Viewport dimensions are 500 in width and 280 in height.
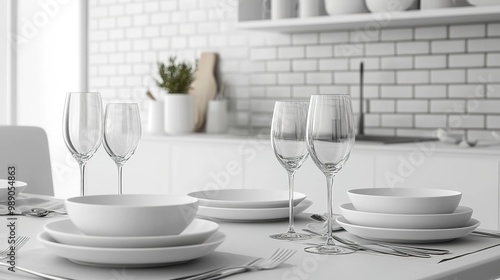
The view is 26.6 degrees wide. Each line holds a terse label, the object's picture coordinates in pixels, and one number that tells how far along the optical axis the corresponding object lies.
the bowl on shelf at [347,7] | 3.53
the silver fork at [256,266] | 1.35
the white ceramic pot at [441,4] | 3.26
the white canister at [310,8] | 3.63
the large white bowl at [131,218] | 1.39
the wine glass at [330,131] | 1.53
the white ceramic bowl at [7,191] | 2.06
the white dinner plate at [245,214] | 1.79
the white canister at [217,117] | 4.22
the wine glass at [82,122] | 1.85
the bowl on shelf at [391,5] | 3.37
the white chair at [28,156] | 2.60
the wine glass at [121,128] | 1.87
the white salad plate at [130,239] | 1.39
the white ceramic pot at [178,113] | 4.14
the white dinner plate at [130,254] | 1.36
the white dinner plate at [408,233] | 1.58
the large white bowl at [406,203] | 1.62
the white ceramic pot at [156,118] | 4.27
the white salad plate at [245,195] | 1.89
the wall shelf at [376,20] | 3.20
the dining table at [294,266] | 1.37
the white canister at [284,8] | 3.74
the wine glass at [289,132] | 1.65
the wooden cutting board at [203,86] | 4.33
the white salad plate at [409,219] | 1.60
